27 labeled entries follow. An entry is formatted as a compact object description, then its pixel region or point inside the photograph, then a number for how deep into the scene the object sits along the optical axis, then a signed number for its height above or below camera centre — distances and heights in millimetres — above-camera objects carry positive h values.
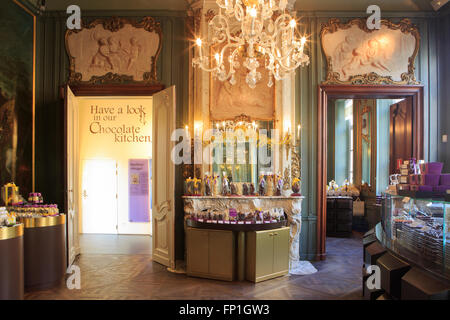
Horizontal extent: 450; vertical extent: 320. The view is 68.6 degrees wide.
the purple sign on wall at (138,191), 8898 -716
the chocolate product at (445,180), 2973 -153
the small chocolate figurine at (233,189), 5773 -446
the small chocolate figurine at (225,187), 5730 -399
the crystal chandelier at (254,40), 3465 +1390
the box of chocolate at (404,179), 3460 -168
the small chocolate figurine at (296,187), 5727 -403
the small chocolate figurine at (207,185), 5691 -361
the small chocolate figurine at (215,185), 5762 -365
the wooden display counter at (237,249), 4953 -1305
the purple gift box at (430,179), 3018 -148
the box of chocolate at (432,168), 3085 -46
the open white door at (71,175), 5867 -192
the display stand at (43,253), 4641 -1265
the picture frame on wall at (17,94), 5398 +1233
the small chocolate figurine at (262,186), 5746 -387
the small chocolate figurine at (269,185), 5809 -372
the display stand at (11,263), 3652 -1115
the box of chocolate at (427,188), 2994 -228
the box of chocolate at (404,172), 3609 -96
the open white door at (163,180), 5715 -286
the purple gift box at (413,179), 3213 -156
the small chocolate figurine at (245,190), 5762 -454
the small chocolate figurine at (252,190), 5809 -460
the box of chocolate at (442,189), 2924 -230
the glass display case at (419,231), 2629 -643
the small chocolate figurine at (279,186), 5734 -386
